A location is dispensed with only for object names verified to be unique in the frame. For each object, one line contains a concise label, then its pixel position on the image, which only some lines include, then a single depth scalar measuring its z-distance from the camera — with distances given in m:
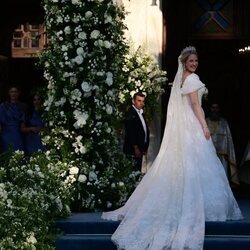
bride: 8.83
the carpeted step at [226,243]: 8.91
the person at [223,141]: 13.91
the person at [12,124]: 13.34
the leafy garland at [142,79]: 12.66
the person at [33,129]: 13.07
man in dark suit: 12.39
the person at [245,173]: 14.16
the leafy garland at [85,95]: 10.87
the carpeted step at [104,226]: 9.14
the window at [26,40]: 17.08
